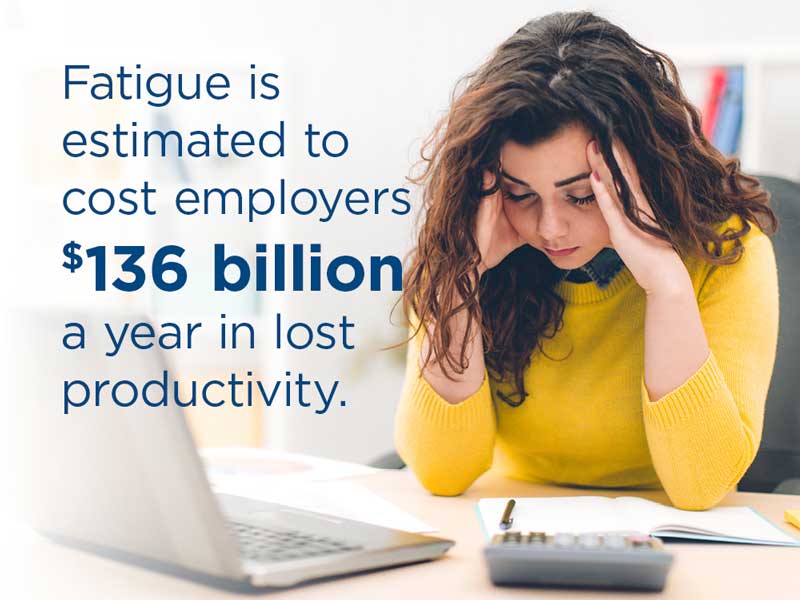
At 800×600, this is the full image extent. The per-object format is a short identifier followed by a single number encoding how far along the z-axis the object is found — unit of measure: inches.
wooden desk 57.8
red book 127.5
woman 71.1
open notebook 64.5
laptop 55.3
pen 65.1
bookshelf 124.9
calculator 56.9
